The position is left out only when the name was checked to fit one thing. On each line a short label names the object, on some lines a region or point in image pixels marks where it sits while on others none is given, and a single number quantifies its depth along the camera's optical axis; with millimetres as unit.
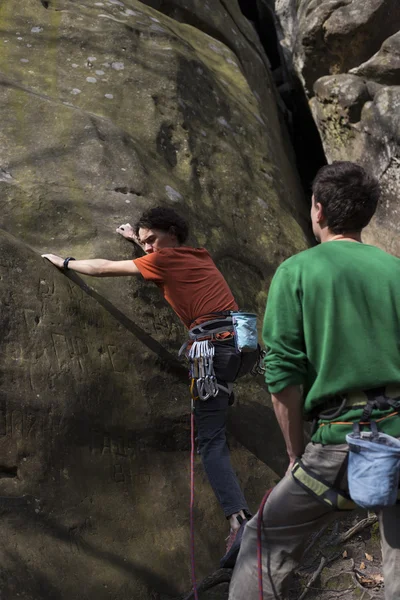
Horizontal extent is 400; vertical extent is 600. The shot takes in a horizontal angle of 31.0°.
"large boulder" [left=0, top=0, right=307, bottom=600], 4430
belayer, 2953
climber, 4777
